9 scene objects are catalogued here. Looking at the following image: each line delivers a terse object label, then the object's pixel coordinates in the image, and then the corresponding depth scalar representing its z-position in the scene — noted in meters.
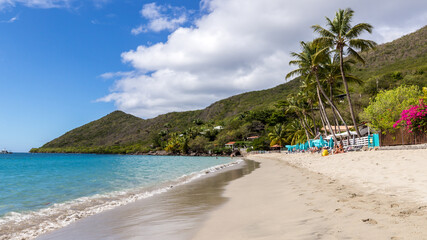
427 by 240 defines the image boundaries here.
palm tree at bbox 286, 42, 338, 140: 26.85
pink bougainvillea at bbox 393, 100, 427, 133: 15.86
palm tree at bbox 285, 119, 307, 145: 52.76
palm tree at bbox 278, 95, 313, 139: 44.50
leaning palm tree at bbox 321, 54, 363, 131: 27.02
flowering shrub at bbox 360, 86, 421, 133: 21.69
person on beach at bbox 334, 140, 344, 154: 22.60
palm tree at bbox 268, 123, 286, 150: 61.03
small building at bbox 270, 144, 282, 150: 59.49
